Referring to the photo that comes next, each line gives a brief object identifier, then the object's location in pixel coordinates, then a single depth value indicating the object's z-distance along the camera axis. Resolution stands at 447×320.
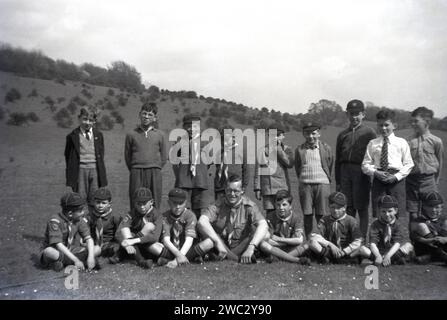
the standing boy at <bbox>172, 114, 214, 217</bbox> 6.84
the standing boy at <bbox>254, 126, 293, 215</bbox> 6.93
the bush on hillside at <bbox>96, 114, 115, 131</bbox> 27.55
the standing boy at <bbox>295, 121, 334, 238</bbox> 6.71
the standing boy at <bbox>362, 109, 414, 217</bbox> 6.43
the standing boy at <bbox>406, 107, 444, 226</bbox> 6.72
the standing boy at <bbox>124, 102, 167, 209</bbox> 6.79
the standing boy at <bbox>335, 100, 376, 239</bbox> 6.80
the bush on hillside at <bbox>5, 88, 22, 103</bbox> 26.19
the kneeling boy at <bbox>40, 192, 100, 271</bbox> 5.49
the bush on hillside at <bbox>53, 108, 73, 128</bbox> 26.25
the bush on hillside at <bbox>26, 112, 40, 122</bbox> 25.64
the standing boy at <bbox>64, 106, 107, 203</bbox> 6.82
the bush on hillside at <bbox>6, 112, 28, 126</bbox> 25.00
